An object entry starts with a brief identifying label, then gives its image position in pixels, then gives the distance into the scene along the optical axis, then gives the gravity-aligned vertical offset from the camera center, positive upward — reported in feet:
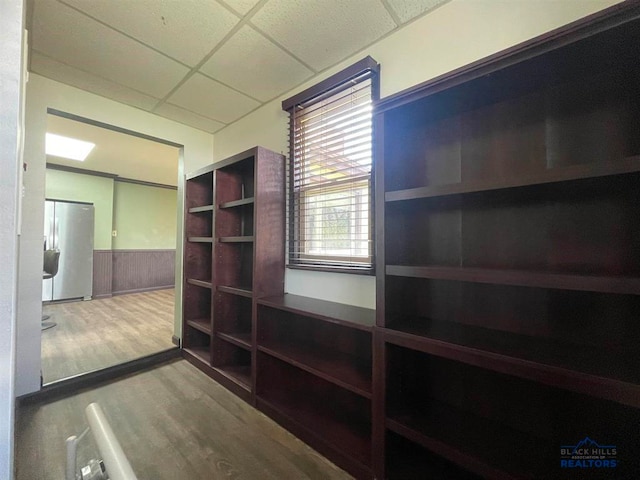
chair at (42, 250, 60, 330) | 12.06 -0.86
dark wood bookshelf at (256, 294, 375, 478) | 4.58 -2.41
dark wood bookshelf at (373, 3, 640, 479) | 2.86 -0.17
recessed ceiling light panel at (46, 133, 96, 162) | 11.27 +4.57
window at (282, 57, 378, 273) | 5.51 +1.70
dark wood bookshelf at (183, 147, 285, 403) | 6.46 -0.40
